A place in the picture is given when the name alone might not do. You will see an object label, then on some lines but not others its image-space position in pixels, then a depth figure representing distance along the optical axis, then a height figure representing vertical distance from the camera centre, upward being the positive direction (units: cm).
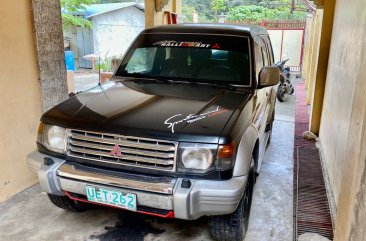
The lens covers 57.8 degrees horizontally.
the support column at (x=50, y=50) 343 -10
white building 1752 +92
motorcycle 856 -116
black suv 218 -68
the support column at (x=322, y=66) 532 -37
